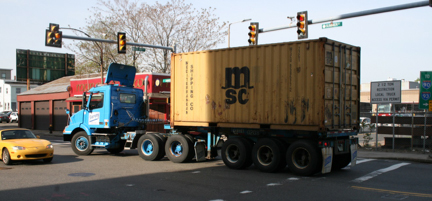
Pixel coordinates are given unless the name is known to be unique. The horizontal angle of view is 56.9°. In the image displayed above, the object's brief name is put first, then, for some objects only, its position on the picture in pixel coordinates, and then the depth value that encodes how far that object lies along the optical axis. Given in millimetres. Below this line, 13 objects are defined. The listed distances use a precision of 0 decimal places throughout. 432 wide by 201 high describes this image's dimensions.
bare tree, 36906
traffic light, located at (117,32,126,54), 20422
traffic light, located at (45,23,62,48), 18078
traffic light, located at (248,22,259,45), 18875
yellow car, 13250
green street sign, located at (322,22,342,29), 16459
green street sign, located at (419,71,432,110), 17000
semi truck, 11344
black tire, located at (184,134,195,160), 14156
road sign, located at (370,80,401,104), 18891
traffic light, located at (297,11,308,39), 16906
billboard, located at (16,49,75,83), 55244
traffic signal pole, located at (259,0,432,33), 14361
